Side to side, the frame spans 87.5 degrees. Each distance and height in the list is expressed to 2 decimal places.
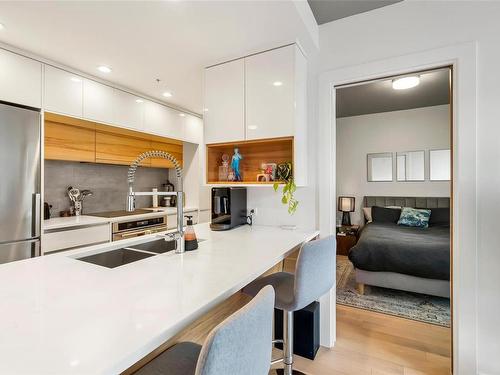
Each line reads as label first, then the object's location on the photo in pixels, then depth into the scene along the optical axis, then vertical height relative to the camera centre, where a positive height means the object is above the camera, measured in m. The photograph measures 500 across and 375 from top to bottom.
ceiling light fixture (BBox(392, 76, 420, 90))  3.25 +1.34
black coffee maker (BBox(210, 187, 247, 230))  2.14 -0.17
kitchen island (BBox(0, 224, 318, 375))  0.58 -0.37
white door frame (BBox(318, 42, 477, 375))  1.65 -0.03
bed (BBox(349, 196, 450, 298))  2.69 -0.78
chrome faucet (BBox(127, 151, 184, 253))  1.42 -0.09
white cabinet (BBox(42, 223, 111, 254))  2.31 -0.48
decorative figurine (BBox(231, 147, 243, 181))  2.35 +0.22
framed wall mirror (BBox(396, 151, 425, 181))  4.70 +0.43
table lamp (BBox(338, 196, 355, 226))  4.98 -0.35
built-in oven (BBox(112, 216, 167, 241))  2.86 -0.47
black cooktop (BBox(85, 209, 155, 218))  3.09 -0.32
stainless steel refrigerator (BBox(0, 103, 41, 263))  1.98 +0.03
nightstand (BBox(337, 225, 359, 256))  4.55 -0.89
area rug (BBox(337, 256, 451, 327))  2.58 -1.25
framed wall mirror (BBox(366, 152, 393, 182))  4.95 +0.43
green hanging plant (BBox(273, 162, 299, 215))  1.98 +0.03
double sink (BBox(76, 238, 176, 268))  1.48 -0.40
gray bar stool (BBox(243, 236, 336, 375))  1.33 -0.54
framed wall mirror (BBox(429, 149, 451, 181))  4.50 +0.42
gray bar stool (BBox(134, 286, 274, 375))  0.58 -0.40
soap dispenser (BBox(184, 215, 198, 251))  1.49 -0.29
